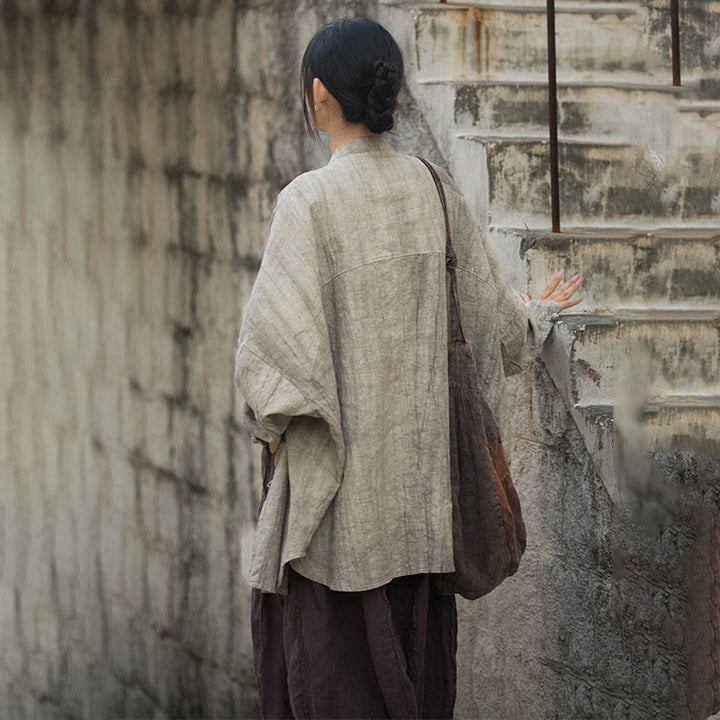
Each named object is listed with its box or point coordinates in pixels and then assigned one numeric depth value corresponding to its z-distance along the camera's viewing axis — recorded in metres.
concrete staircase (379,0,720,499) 5.87
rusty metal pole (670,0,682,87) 7.23
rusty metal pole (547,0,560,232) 6.27
